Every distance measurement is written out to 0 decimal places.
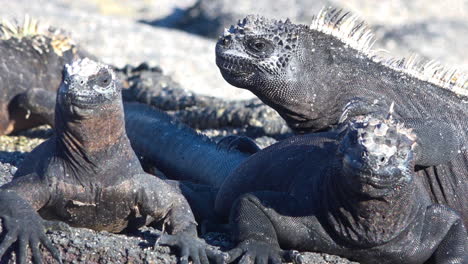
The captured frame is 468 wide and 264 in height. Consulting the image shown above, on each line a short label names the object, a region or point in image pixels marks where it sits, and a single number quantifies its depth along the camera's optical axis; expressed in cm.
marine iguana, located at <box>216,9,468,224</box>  1095
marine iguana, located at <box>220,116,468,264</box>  874
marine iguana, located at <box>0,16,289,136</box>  1513
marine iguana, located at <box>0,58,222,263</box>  907
